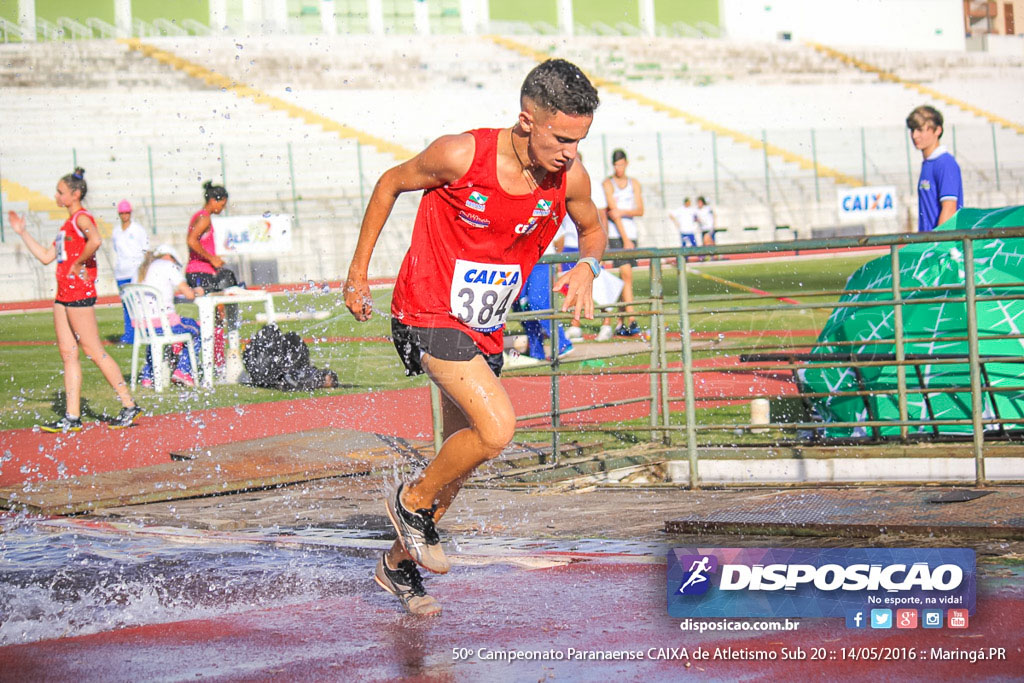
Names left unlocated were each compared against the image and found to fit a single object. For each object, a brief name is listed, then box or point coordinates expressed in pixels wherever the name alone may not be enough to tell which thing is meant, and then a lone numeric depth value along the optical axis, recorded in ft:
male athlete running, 14.52
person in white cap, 42.68
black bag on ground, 40.16
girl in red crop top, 32.32
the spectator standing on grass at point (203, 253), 42.27
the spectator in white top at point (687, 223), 112.47
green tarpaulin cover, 25.72
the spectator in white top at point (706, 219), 113.39
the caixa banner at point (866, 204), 121.19
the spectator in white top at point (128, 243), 48.78
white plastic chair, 41.01
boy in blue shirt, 29.71
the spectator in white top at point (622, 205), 53.21
